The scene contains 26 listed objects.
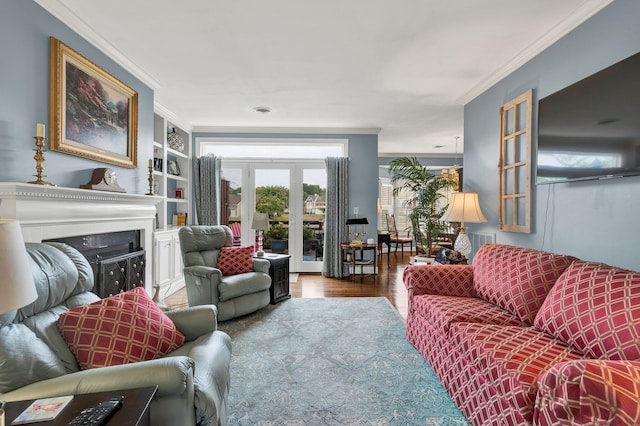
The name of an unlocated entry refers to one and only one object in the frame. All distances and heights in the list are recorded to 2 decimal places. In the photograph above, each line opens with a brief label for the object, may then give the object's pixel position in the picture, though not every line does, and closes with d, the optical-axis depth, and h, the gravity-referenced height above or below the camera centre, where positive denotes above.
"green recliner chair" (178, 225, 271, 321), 3.31 -0.77
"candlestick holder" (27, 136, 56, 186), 2.11 +0.32
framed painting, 2.44 +0.86
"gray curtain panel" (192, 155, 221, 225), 5.59 +0.31
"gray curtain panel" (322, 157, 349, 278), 5.68 -0.06
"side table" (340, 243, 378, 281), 5.40 -0.86
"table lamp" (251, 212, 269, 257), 4.26 -0.19
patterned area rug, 1.86 -1.20
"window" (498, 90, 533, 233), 2.97 +0.45
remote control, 0.93 -0.63
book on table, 0.94 -0.63
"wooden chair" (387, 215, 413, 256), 8.01 -0.70
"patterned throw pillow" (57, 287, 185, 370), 1.37 -0.57
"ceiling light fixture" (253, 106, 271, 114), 4.59 +1.44
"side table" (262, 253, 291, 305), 4.03 -0.89
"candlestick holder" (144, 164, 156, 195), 3.65 +0.31
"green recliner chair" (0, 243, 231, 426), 1.14 -0.62
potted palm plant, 4.80 +0.23
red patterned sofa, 1.05 -0.64
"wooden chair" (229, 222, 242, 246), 5.76 -0.45
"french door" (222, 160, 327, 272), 5.89 +0.16
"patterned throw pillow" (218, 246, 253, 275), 3.76 -0.63
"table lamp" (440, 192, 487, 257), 3.42 -0.02
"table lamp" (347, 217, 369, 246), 5.35 -0.30
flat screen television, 1.90 +0.56
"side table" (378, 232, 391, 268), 7.54 -0.72
